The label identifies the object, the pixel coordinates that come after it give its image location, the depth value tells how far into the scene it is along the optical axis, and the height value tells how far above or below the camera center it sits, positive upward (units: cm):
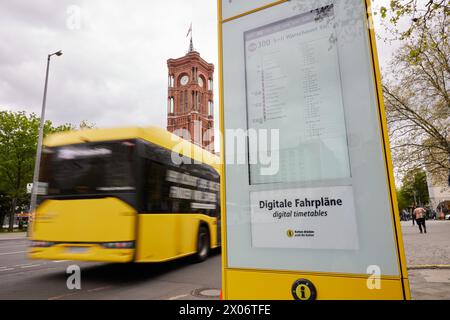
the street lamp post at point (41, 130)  2073 +675
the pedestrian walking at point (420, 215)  1814 -3
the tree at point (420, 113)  1792 +605
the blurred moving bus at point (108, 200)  601 +45
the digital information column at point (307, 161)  144 +29
